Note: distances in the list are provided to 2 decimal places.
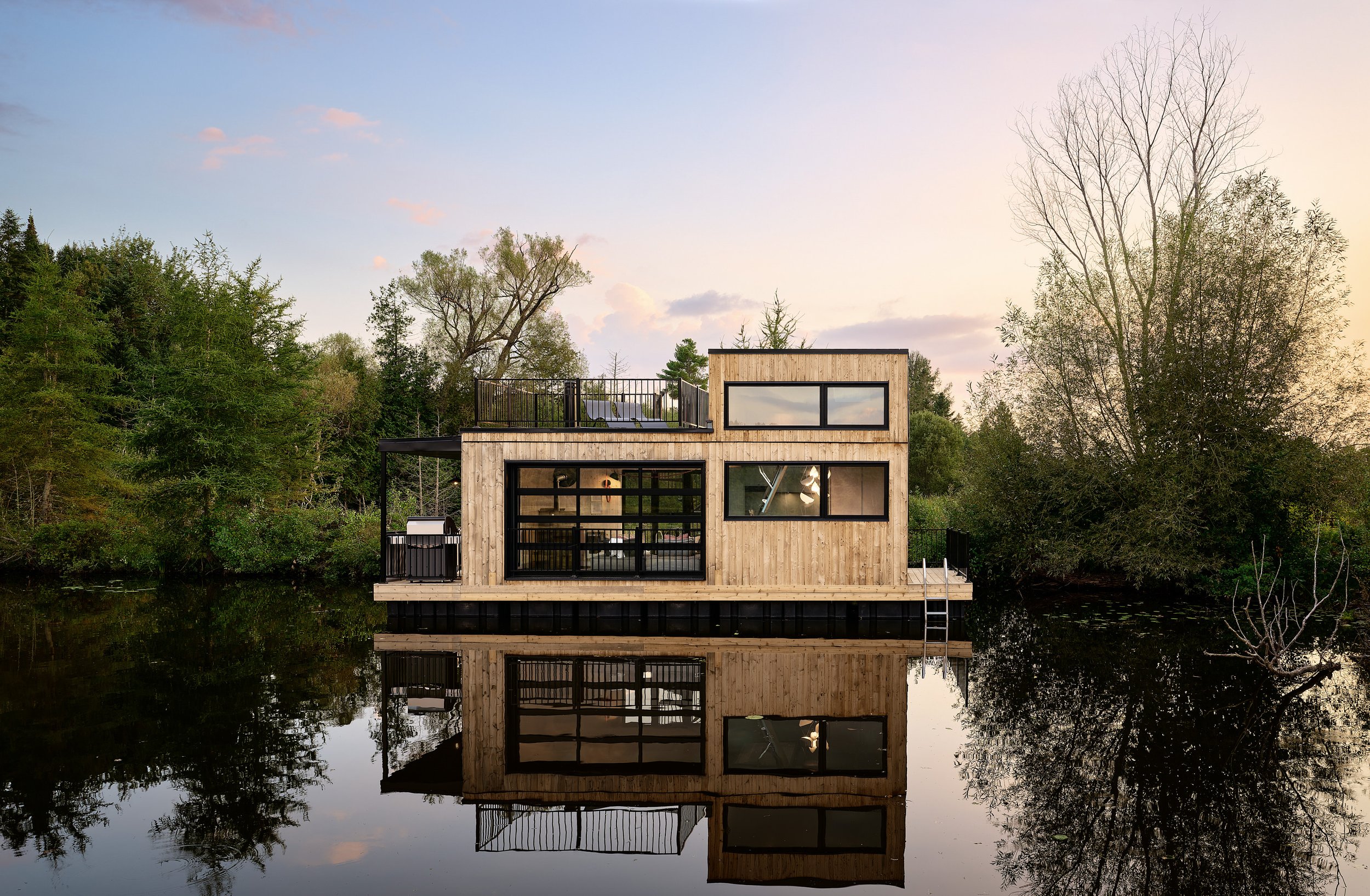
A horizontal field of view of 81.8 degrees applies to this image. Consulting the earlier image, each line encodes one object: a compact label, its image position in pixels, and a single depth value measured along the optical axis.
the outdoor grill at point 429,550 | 14.42
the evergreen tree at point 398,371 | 33.31
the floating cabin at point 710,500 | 13.70
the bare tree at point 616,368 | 33.84
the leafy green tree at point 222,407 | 20.42
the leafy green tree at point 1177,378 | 16.20
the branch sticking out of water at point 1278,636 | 9.66
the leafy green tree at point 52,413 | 21.80
